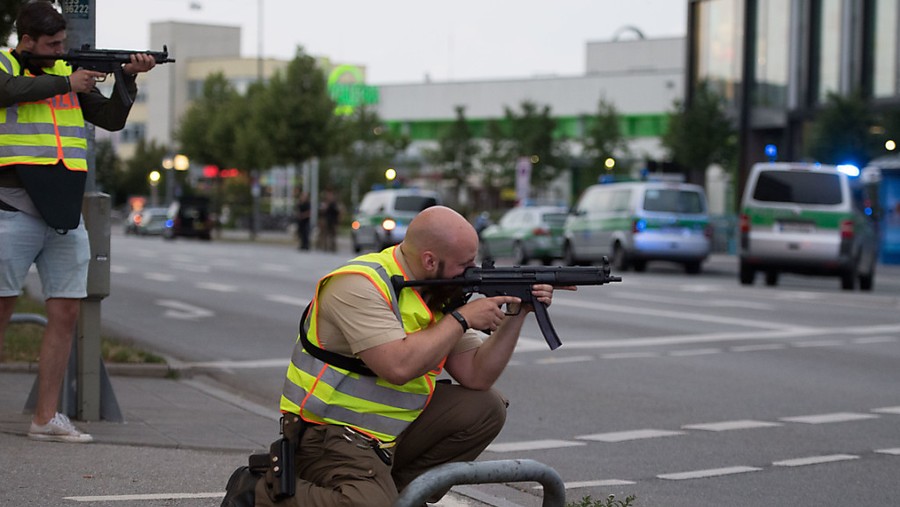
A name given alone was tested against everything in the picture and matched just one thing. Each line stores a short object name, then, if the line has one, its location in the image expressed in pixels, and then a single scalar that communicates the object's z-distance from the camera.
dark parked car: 62.62
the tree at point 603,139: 63.69
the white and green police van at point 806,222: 25.14
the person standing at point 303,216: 45.56
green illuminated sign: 84.62
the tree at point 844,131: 41.19
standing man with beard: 6.89
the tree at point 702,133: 49.25
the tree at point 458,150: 69.62
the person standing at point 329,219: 44.00
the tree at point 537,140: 64.19
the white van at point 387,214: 39.84
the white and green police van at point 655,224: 30.80
